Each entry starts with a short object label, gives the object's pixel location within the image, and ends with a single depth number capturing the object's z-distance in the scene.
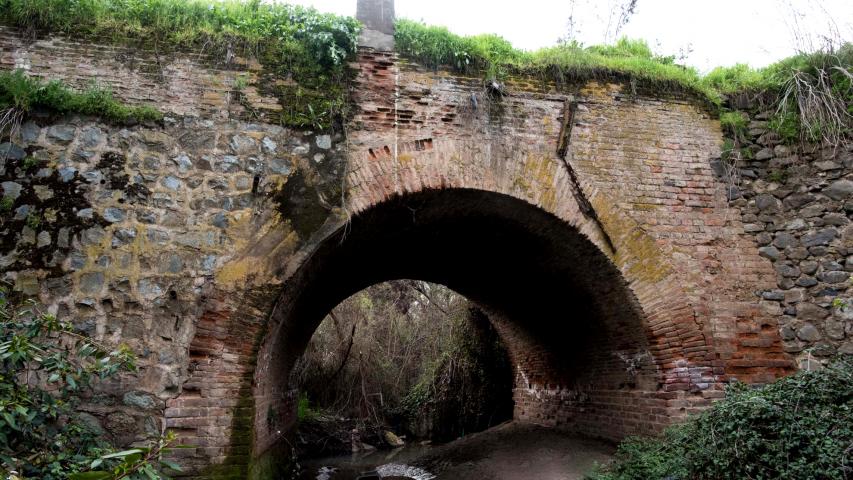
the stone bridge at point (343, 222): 5.00
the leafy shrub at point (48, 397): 3.49
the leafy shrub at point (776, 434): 4.23
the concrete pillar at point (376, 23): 6.23
